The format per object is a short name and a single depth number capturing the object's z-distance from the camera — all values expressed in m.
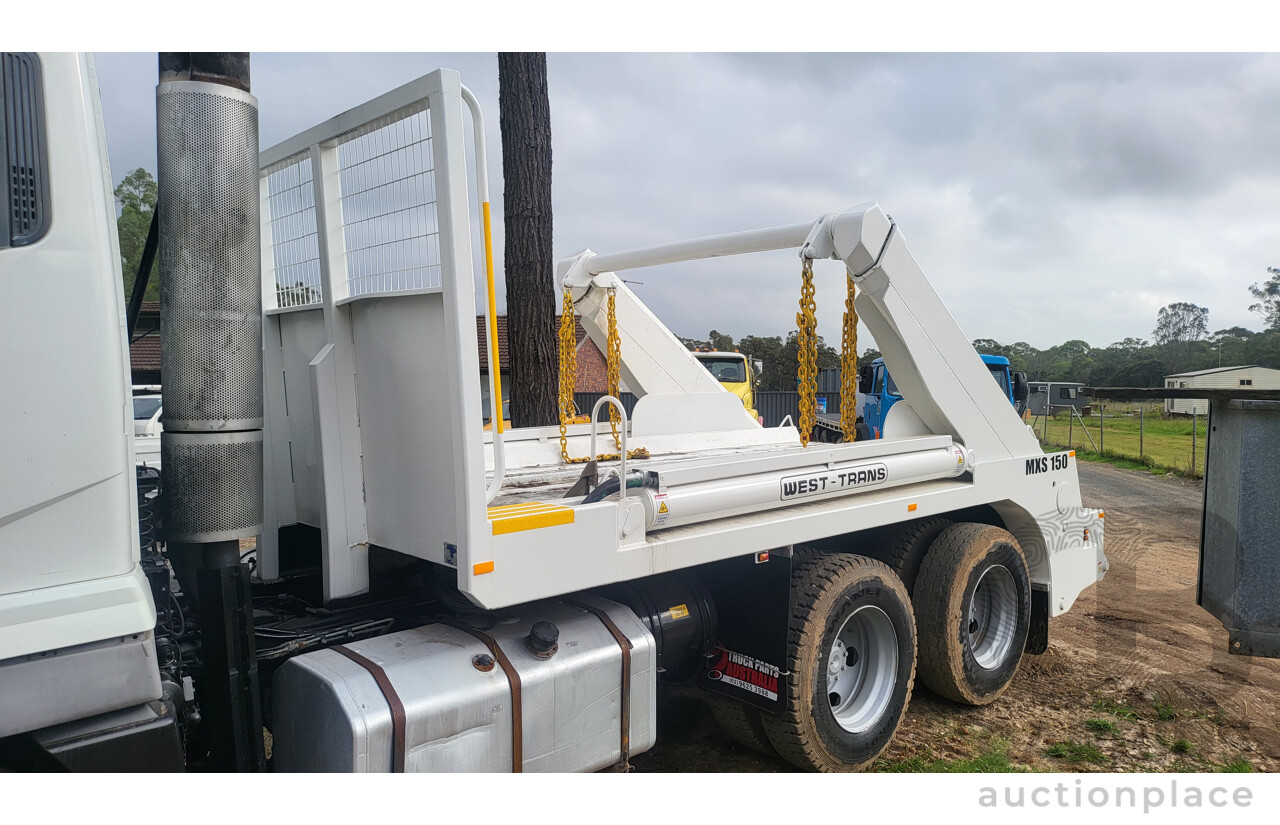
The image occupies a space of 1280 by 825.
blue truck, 13.23
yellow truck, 16.27
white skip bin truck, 2.08
